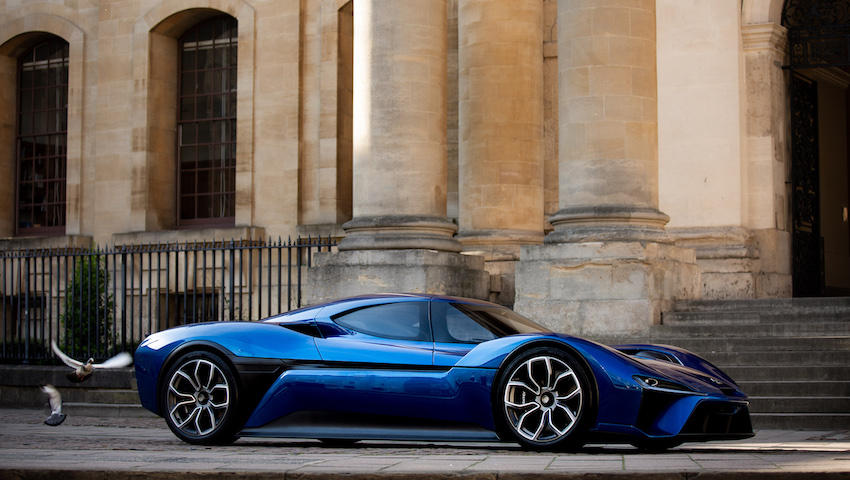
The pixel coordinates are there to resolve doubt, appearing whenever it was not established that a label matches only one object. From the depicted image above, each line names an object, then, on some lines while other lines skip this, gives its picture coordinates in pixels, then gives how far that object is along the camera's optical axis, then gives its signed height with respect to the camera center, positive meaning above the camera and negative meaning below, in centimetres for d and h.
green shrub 1612 -52
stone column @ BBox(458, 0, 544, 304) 1711 +227
